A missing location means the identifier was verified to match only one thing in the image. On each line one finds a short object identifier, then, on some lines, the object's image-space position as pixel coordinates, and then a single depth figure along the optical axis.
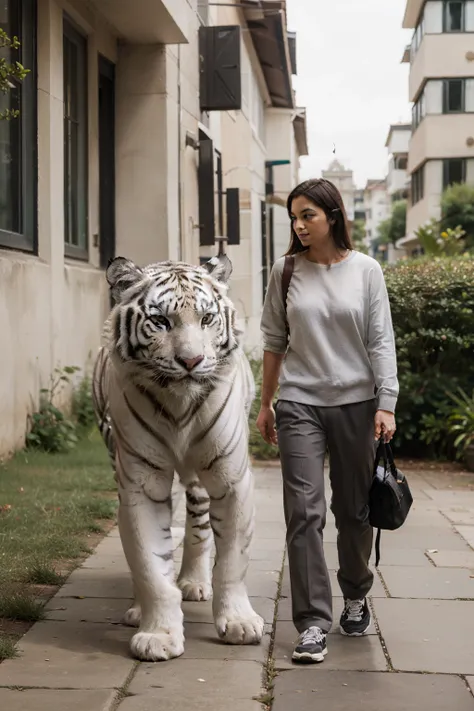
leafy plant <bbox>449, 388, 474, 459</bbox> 10.79
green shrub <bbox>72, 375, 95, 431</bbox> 11.31
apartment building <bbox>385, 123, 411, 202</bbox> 94.62
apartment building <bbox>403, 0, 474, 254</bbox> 48.28
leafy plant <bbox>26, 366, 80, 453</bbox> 9.97
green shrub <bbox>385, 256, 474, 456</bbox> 11.11
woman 4.67
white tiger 4.51
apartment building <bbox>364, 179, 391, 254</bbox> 150.80
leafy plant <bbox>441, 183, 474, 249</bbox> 47.03
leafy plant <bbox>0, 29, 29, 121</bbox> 5.14
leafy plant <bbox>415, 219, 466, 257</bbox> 22.31
